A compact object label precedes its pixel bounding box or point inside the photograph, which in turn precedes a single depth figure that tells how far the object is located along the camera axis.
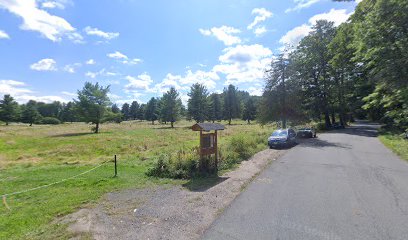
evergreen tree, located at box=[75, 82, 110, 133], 52.00
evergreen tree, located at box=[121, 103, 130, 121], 128.88
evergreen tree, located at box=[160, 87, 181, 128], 66.62
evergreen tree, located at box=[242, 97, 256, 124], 84.06
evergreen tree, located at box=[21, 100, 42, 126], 78.94
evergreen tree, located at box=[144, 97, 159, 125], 98.25
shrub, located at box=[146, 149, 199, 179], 11.65
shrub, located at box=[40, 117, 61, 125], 88.60
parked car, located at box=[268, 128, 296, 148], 21.11
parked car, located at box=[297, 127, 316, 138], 29.25
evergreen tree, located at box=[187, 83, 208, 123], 68.06
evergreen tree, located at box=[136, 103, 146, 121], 120.95
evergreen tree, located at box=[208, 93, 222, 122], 84.94
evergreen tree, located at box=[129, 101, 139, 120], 126.19
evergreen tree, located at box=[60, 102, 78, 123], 104.32
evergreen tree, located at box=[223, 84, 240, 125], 79.38
